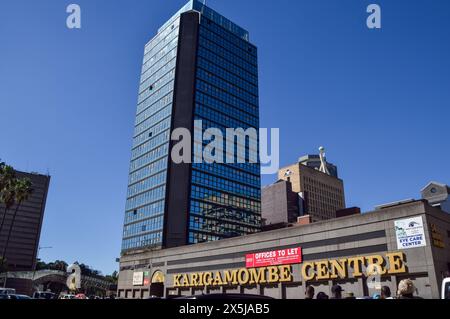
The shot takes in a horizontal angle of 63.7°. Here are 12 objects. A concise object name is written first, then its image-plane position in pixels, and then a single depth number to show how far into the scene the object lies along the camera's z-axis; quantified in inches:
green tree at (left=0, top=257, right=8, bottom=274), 2959.6
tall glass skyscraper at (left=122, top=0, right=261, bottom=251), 3661.4
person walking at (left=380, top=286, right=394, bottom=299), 402.5
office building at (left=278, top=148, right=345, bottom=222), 6328.7
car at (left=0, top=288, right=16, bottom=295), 1159.8
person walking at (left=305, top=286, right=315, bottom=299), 463.4
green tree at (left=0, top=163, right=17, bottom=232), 2233.0
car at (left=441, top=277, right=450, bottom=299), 421.9
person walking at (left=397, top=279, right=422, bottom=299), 285.7
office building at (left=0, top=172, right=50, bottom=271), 7062.0
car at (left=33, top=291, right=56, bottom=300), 1497.2
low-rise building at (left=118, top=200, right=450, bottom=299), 1512.1
